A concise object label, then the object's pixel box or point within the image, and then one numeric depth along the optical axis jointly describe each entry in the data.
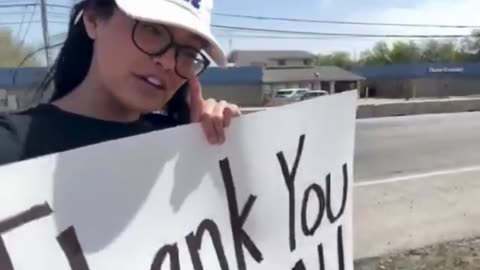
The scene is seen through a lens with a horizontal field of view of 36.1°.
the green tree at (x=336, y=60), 87.16
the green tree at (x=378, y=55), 84.25
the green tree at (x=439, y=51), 79.06
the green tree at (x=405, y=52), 82.71
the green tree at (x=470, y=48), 73.93
